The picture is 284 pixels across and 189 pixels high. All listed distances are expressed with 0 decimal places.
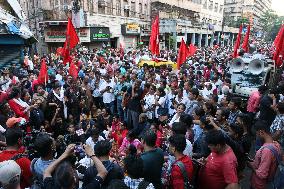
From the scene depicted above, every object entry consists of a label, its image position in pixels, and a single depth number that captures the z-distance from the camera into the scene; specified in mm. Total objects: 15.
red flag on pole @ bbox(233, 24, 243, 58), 10046
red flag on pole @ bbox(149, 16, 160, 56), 8352
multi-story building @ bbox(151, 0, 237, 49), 26415
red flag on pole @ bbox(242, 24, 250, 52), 11090
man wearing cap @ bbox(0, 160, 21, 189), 1816
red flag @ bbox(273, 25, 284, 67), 7451
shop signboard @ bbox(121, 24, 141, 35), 21851
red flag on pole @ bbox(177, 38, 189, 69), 8127
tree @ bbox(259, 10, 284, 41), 57550
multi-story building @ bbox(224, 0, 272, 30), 64540
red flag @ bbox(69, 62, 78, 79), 6768
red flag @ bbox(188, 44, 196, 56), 9743
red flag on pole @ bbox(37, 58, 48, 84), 6378
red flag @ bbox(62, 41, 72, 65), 6617
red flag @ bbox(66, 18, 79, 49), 6528
